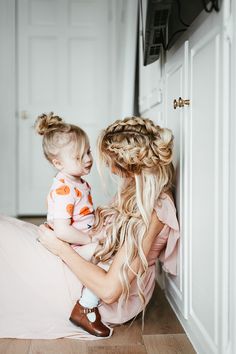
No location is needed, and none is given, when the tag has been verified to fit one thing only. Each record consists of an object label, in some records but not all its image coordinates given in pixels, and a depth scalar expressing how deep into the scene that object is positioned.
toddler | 1.79
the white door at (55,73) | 4.69
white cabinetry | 1.22
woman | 1.68
